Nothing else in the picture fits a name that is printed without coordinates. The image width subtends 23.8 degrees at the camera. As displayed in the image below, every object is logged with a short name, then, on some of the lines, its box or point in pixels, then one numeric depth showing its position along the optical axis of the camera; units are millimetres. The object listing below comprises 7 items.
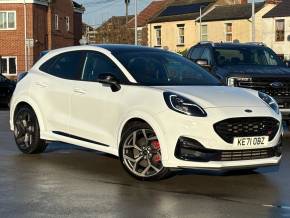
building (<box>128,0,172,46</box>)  69500
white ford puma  7852
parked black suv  13195
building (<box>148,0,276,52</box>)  55156
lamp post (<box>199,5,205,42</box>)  58747
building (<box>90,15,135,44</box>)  71375
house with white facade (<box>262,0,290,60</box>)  52438
